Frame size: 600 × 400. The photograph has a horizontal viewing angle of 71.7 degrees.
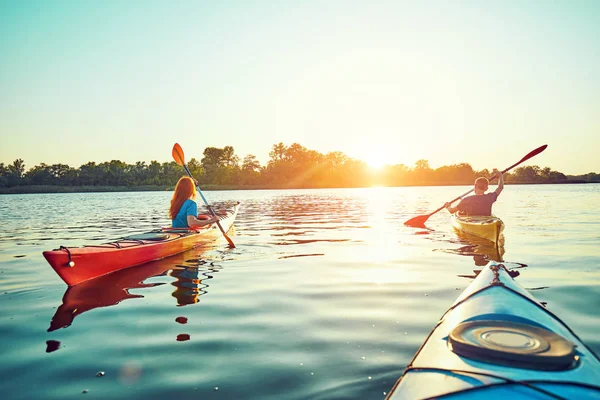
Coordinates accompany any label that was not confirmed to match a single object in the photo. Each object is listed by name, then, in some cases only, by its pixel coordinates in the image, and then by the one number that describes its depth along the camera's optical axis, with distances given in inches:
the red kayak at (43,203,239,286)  237.3
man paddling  444.5
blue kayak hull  78.4
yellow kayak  362.0
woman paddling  352.2
